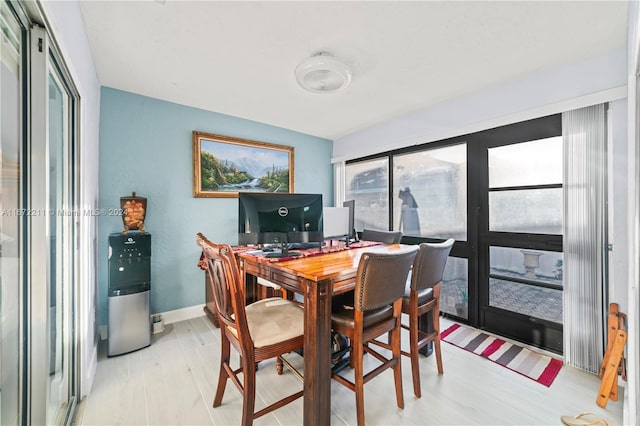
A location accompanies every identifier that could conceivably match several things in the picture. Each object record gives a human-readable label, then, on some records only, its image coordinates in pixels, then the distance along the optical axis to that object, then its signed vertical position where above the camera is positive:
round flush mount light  1.90 +1.08
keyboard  2.39 -0.33
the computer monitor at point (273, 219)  1.97 -0.05
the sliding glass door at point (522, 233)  2.32 -0.22
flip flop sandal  1.53 -1.28
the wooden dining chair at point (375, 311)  1.40 -0.63
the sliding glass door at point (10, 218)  0.87 -0.02
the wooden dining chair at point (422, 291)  1.75 -0.57
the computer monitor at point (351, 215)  2.79 -0.03
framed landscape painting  3.13 +0.63
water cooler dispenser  2.24 -0.71
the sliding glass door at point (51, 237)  1.06 -0.12
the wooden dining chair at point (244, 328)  1.32 -0.68
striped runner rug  2.03 -1.28
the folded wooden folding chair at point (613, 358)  1.68 -1.00
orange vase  2.44 +0.01
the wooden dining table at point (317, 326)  1.36 -0.62
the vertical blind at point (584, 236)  1.97 -0.20
